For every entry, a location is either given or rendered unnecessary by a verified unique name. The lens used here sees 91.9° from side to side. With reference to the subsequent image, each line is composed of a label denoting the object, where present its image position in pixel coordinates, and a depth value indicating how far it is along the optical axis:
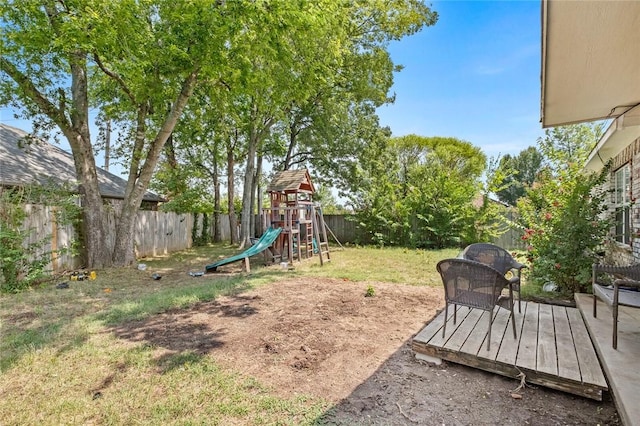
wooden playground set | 9.34
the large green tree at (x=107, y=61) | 6.12
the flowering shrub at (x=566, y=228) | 4.98
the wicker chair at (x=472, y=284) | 2.93
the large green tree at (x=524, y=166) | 28.21
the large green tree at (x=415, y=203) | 12.28
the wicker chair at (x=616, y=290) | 2.65
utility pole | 13.05
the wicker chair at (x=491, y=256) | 4.09
